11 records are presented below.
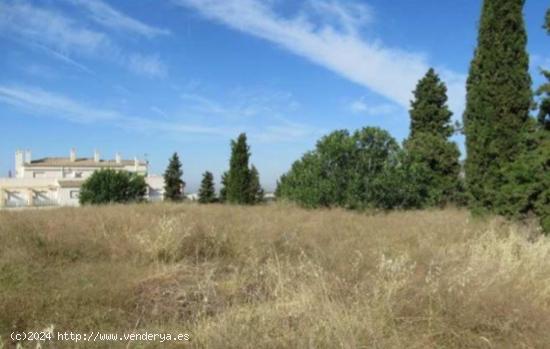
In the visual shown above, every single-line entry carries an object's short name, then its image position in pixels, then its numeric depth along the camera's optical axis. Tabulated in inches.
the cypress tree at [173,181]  1652.3
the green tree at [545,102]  366.6
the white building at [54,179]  2046.0
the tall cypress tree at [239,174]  1032.2
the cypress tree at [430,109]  909.8
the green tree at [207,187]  1652.4
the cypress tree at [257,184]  1432.5
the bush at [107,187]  1409.9
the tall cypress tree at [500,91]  421.7
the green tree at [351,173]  669.3
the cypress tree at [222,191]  1491.5
